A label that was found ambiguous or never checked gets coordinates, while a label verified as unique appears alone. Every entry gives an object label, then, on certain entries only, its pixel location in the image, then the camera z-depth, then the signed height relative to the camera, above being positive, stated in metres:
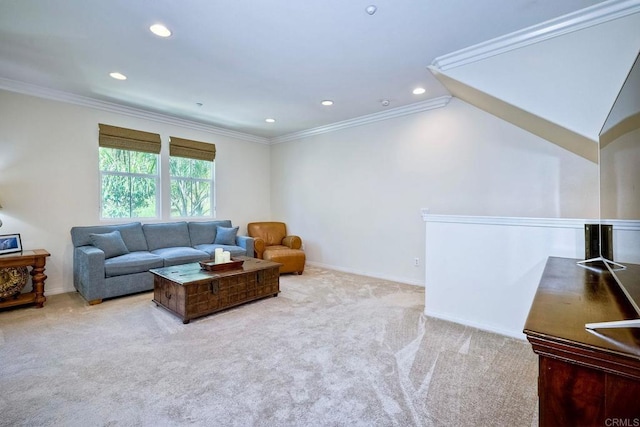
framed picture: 3.37 -0.32
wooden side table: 3.19 -0.68
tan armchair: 4.84 -0.58
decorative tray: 3.37 -0.59
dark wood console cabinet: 0.73 -0.42
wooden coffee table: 2.96 -0.80
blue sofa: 3.50 -0.52
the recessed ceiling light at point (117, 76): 3.31 +1.60
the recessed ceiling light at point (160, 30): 2.44 +1.56
